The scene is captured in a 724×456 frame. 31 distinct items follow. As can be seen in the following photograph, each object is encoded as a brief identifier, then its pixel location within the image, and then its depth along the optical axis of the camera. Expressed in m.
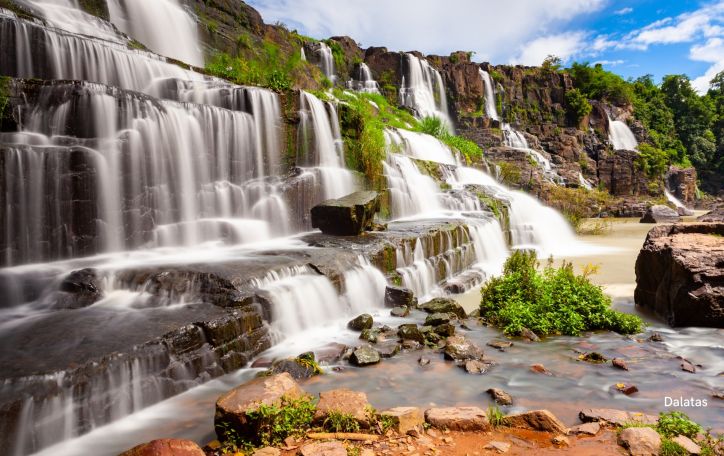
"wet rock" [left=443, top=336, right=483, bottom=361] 5.18
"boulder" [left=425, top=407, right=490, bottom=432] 3.45
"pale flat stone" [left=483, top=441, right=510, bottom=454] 3.13
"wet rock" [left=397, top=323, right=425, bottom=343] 5.80
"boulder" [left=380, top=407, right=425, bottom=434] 3.43
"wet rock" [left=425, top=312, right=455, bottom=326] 6.38
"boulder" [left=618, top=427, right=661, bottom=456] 2.94
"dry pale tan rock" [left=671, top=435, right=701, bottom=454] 2.90
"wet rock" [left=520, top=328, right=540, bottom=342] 5.85
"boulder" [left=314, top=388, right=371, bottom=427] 3.48
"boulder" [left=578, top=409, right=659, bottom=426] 3.47
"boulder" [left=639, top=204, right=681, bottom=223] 24.69
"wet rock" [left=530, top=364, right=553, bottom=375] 4.72
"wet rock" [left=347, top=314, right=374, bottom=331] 6.47
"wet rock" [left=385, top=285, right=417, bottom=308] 7.79
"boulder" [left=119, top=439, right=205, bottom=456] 2.86
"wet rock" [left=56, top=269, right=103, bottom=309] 5.74
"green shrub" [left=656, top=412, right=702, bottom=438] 3.20
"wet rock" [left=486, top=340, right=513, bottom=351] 5.59
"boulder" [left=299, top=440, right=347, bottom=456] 2.98
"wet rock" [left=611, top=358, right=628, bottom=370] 4.76
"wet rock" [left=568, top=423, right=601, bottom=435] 3.34
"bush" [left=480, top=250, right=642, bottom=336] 6.11
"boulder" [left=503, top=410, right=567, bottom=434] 3.42
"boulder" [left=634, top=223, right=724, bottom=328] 5.84
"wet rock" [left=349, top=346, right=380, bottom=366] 5.07
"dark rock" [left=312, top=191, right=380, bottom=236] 9.98
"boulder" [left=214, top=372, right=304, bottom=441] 3.34
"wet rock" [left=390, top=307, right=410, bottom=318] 7.25
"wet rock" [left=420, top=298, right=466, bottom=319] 7.11
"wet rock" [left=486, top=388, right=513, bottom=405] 4.06
